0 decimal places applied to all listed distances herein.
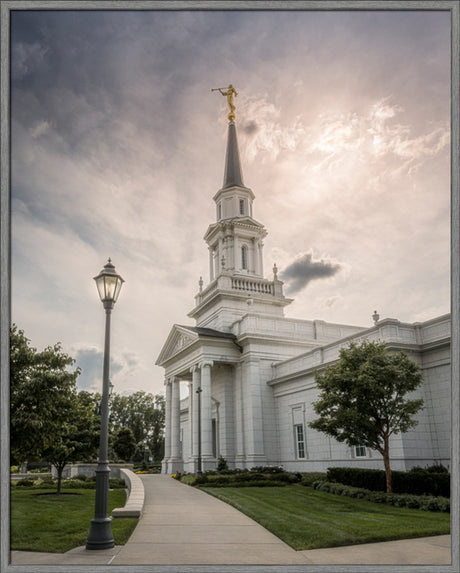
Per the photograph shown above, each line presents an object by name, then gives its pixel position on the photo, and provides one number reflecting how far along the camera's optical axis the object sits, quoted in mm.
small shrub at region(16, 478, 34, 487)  30034
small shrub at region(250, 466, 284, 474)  28078
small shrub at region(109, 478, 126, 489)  27172
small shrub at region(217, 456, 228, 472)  30562
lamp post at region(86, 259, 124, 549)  8852
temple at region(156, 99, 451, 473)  20156
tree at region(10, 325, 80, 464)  12773
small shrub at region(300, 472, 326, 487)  23250
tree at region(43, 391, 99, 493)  23153
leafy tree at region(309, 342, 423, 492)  17656
